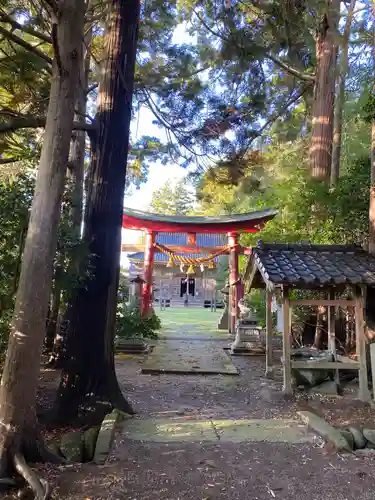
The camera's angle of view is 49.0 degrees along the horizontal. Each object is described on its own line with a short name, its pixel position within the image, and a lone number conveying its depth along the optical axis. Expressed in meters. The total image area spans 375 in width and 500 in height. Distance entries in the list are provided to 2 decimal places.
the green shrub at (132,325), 10.62
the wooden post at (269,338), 7.40
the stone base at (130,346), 10.02
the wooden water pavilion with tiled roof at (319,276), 5.79
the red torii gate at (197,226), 14.01
